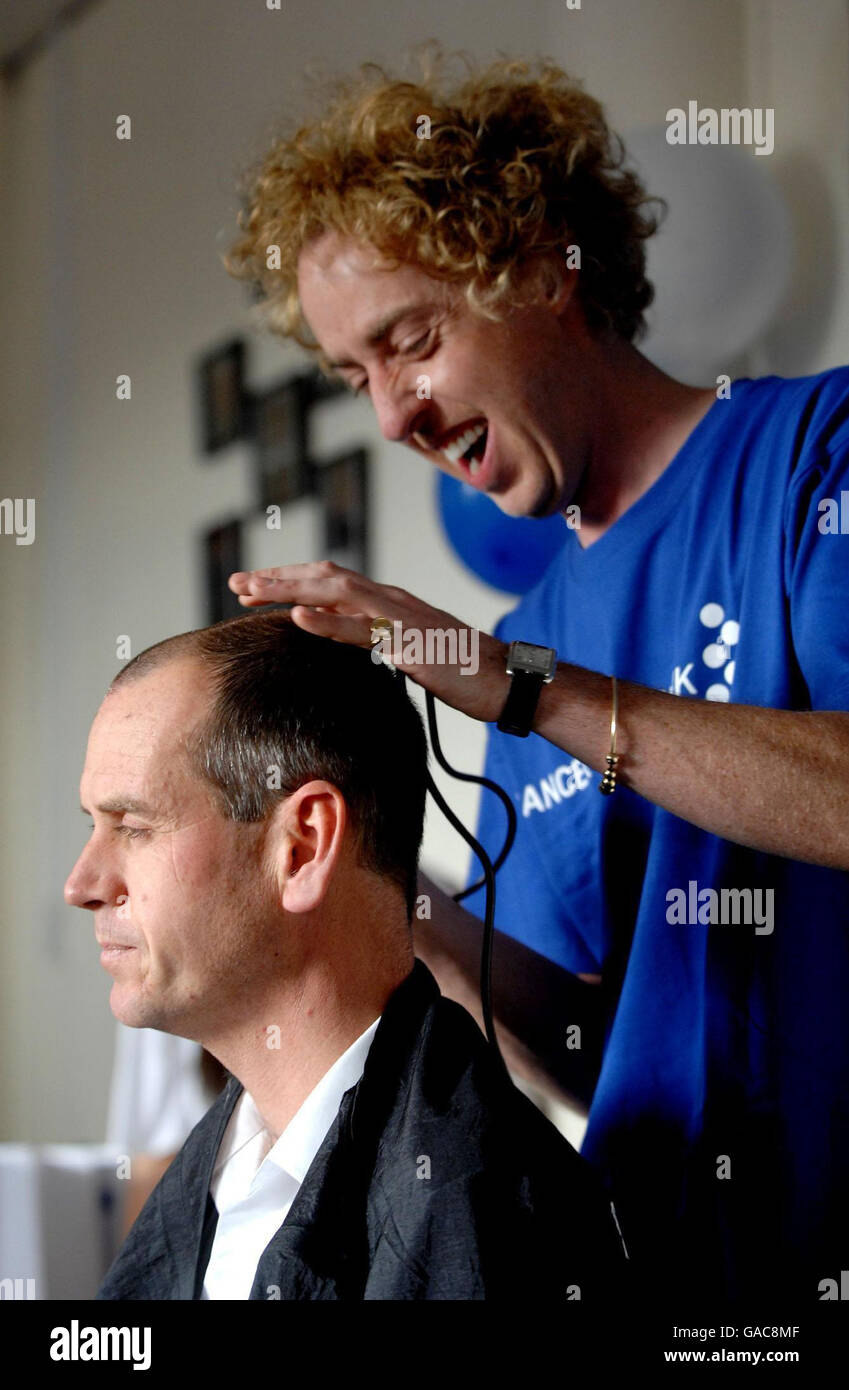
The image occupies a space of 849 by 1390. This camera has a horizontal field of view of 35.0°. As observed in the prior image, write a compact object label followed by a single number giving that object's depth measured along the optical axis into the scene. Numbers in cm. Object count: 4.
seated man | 103
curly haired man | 109
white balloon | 205
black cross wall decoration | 288
